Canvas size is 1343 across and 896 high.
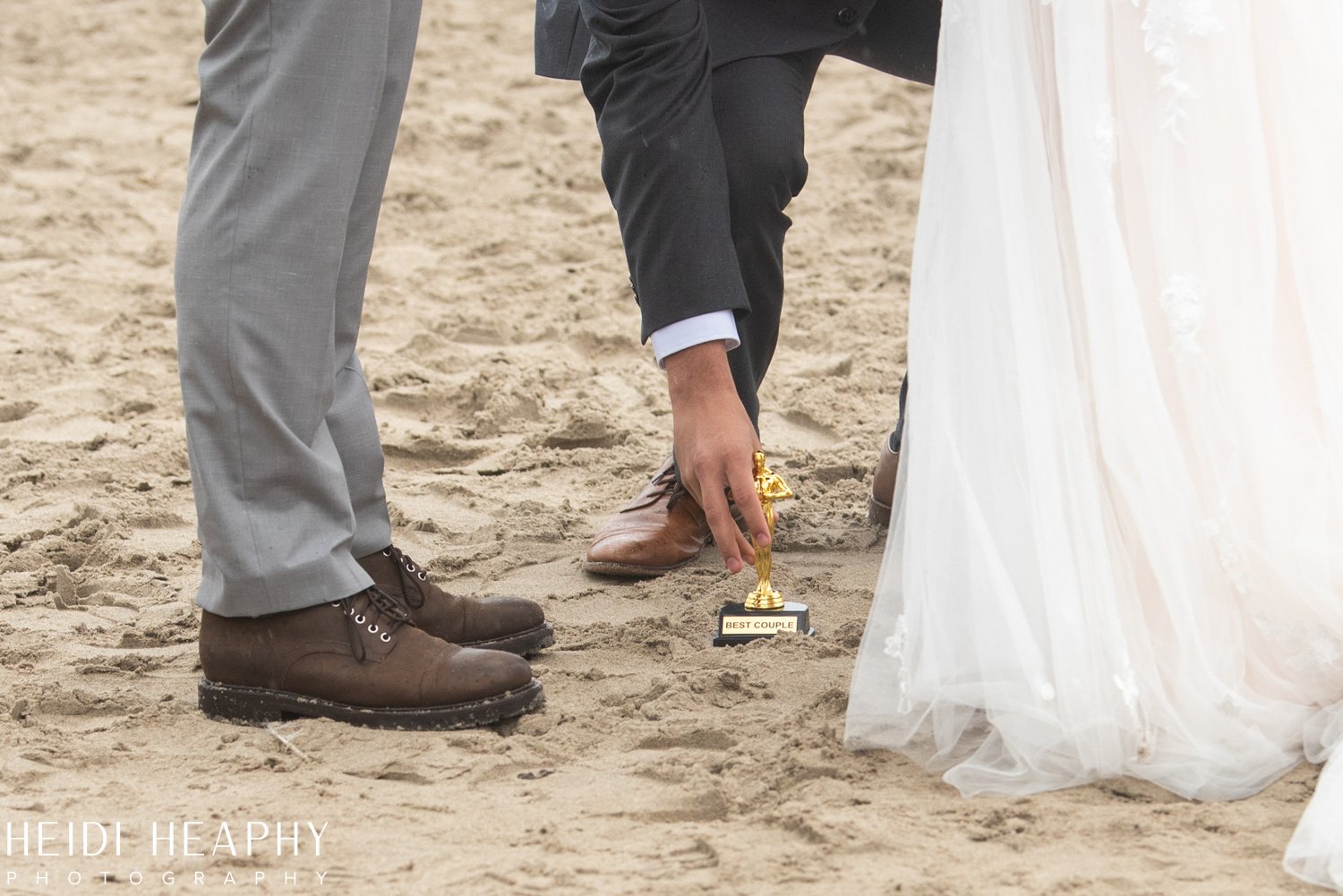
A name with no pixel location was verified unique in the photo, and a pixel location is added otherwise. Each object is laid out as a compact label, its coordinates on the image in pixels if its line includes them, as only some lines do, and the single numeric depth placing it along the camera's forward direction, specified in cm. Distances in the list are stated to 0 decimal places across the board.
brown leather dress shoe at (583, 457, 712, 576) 689
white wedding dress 631
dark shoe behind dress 701
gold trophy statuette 666
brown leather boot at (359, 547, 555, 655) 664
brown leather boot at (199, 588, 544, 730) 647
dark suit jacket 659
